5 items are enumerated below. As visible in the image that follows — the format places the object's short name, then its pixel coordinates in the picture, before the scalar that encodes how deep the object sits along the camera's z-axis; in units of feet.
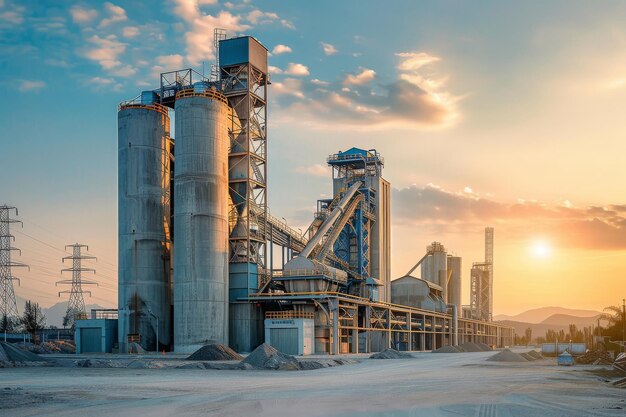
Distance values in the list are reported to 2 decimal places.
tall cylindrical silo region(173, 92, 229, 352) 225.76
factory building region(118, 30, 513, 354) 227.81
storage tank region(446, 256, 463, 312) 489.99
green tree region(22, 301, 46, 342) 354.15
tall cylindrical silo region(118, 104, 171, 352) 240.73
